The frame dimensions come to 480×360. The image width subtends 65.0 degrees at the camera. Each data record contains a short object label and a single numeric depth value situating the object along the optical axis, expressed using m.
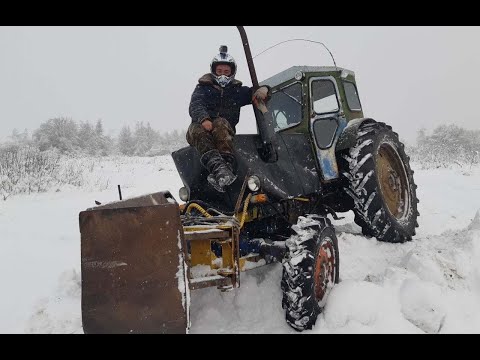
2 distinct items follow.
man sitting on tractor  3.48
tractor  2.42
